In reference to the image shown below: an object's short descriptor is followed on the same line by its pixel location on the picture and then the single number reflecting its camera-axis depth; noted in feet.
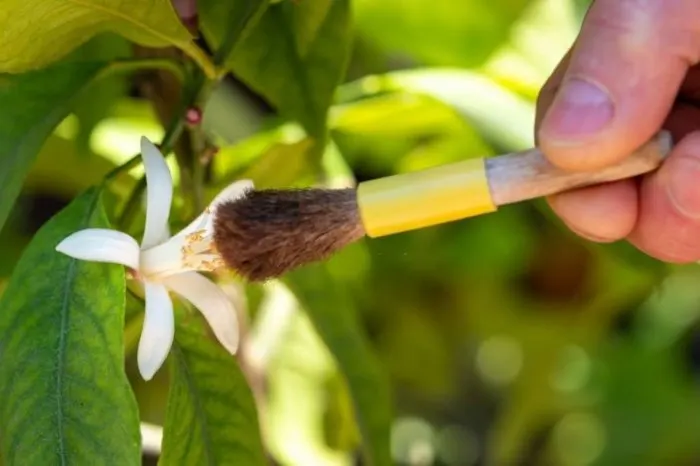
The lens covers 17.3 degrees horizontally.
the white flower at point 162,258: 1.32
